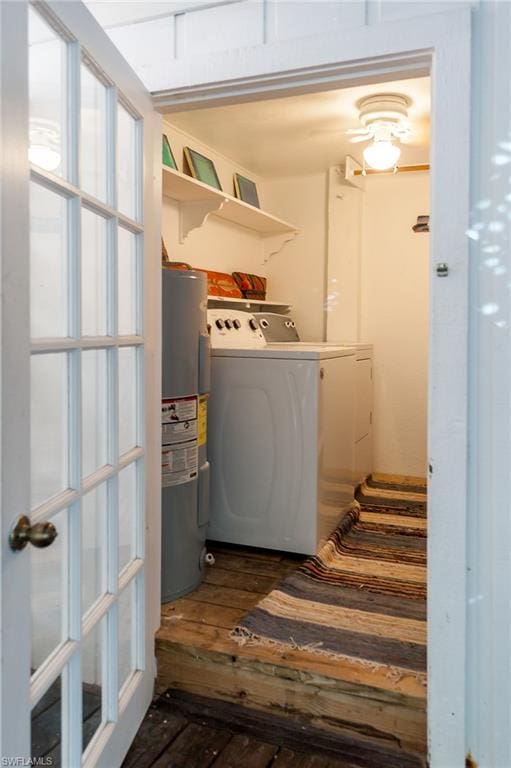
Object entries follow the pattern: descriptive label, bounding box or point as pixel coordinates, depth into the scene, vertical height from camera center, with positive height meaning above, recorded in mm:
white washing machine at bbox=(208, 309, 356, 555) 2479 -385
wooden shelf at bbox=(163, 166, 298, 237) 2582 +804
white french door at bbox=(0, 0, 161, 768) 946 -62
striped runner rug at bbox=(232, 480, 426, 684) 1812 -899
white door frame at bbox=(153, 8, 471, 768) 1376 +137
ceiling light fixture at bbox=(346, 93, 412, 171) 2699 +1193
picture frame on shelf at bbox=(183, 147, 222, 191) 2963 +1023
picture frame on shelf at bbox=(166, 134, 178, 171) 2617 +942
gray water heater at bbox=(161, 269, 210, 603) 2049 -241
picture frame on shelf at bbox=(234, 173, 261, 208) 3570 +1083
